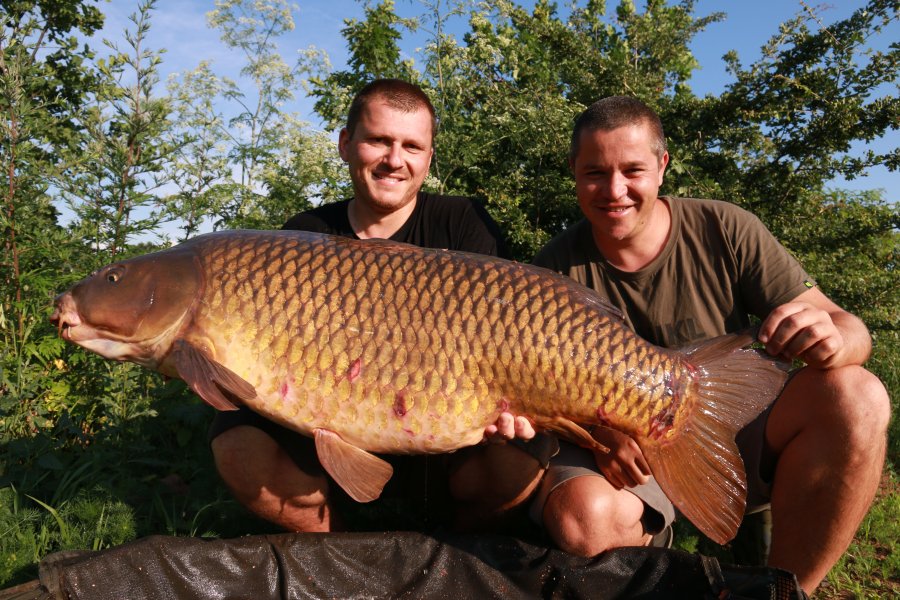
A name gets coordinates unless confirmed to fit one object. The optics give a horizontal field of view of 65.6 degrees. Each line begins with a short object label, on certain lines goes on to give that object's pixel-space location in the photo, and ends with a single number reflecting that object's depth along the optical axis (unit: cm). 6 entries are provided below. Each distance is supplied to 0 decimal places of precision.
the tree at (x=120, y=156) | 282
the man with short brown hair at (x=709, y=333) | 174
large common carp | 155
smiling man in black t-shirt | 194
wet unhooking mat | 160
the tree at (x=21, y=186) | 261
